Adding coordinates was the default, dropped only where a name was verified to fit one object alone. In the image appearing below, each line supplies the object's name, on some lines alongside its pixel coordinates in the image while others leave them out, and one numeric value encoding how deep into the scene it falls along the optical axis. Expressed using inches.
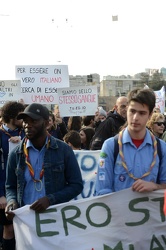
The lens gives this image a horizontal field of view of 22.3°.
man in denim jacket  133.3
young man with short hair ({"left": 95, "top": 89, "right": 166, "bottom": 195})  127.3
